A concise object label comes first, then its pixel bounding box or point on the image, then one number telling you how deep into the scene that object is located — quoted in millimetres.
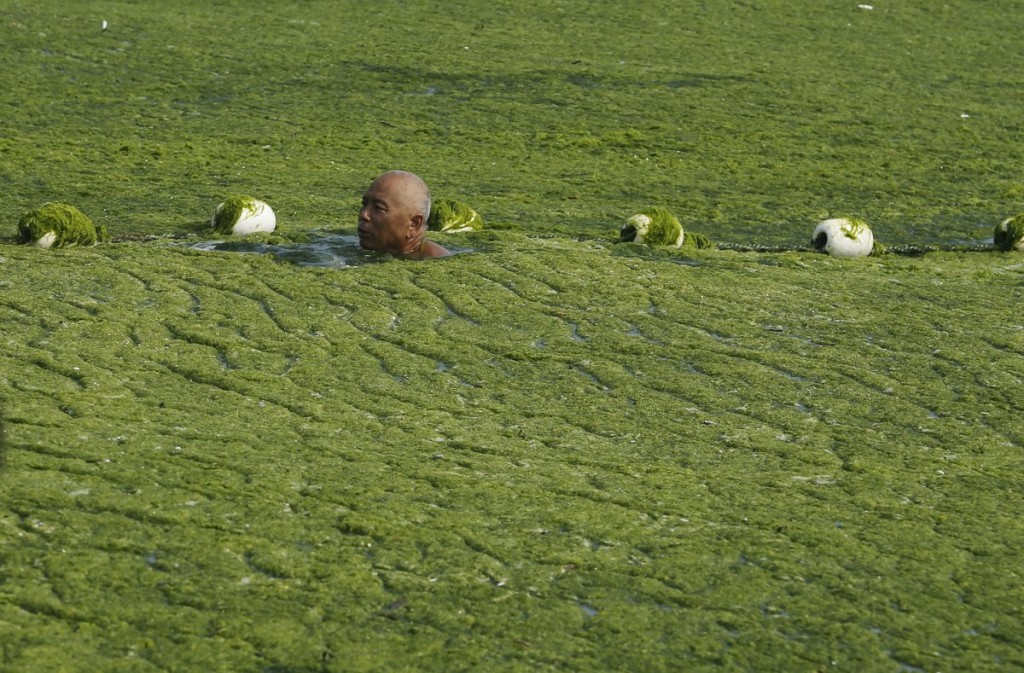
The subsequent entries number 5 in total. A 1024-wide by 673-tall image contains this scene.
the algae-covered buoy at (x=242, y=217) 19375
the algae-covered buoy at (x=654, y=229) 19969
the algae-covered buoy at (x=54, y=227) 17875
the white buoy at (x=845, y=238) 20656
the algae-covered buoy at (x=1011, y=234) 21594
